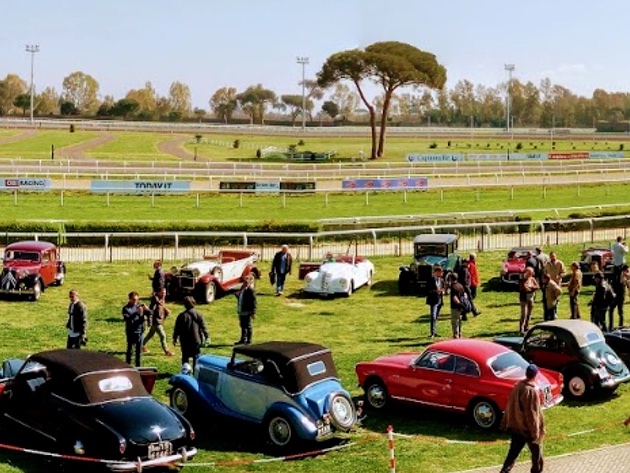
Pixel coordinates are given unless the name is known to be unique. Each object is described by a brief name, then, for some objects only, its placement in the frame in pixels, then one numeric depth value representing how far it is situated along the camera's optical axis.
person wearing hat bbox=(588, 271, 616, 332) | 20.39
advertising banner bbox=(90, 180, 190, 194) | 48.53
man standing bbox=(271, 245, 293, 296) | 26.06
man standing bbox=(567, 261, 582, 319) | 21.66
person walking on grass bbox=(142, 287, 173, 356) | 19.41
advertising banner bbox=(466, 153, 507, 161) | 84.69
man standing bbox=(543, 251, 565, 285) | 22.16
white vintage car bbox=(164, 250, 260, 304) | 25.19
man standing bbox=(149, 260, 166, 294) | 22.58
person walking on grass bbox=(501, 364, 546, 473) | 11.55
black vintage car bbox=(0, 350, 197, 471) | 12.27
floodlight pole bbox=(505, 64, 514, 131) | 153.86
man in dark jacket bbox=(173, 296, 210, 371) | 17.05
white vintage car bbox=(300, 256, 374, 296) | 26.27
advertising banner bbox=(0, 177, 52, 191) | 47.48
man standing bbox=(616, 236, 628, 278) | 24.30
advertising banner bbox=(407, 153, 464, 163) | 81.44
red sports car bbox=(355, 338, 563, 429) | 14.59
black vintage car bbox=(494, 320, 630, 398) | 16.12
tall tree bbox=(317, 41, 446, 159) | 84.06
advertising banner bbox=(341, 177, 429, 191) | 52.88
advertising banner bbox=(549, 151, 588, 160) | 87.14
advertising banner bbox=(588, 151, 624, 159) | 86.56
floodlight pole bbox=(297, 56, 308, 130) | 150.59
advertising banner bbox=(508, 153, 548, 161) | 85.11
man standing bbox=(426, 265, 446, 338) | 20.80
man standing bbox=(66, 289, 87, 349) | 18.20
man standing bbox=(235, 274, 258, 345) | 19.72
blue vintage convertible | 13.56
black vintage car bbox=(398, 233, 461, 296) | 26.53
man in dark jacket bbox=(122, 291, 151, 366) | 17.97
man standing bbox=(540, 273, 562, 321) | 20.83
